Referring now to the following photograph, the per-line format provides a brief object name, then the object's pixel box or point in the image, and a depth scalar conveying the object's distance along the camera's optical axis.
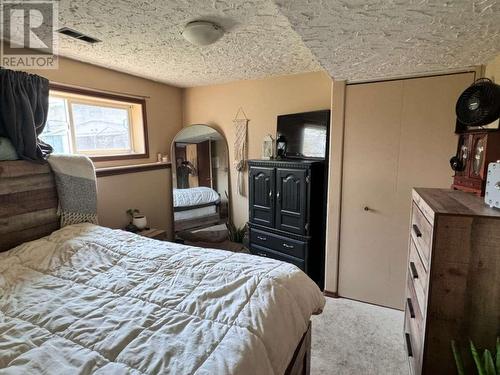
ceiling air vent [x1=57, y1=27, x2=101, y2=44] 1.94
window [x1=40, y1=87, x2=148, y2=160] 2.73
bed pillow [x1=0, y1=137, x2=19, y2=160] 1.76
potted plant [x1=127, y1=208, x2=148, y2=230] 2.63
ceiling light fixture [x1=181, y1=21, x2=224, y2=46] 1.79
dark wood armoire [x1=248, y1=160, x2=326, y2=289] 2.67
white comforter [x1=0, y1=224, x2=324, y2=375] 0.81
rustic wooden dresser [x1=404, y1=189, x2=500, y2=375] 1.09
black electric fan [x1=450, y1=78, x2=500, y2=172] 1.36
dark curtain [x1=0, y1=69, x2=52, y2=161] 1.78
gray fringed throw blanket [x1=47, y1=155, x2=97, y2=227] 1.98
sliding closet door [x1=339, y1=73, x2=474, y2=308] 2.12
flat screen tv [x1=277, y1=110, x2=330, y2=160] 2.90
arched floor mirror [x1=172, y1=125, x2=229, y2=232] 3.73
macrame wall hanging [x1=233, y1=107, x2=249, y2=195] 3.63
